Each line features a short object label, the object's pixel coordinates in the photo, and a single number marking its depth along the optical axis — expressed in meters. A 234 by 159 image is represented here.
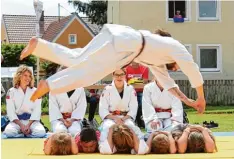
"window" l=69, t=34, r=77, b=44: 38.04
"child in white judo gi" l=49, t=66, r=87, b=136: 8.87
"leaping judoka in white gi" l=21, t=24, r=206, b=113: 5.89
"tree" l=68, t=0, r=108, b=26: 41.19
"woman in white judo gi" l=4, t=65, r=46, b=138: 9.33
